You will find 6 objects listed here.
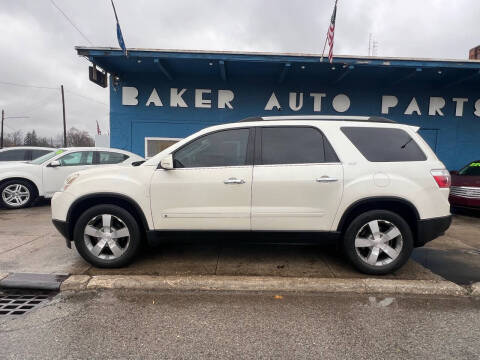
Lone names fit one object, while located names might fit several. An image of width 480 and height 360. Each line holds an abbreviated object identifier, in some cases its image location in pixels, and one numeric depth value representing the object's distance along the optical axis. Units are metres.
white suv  3.33
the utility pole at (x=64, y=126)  34.33
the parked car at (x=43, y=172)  7.12
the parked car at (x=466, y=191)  6.50
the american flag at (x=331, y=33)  7.21
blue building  9.22
